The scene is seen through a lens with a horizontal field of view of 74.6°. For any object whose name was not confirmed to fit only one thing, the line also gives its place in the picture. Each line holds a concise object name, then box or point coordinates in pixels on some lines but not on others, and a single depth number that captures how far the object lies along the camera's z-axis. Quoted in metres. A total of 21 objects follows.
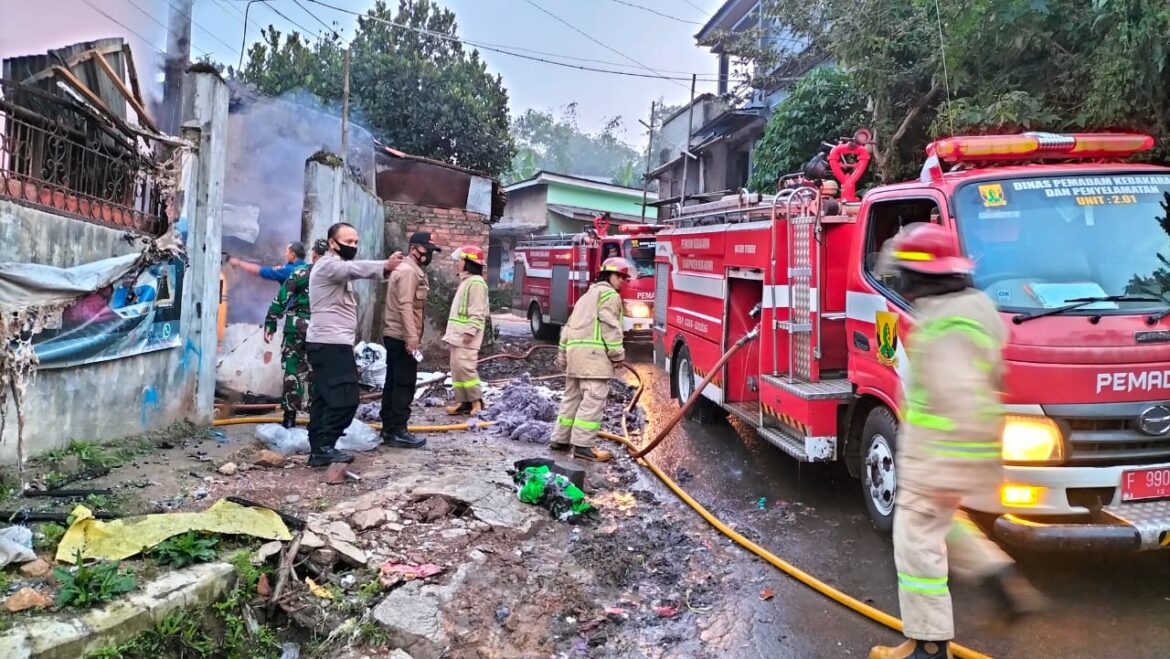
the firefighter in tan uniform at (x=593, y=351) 6.43
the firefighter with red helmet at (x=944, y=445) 2.91
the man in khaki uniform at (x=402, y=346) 6.53
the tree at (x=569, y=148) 55.38
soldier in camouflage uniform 6.54
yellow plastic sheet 3.48
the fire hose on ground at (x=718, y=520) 3.61
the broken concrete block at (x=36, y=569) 3.25
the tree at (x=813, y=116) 13.06
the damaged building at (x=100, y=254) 4.34
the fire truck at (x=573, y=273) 13.10
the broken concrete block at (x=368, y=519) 4.32
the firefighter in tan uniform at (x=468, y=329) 7.78
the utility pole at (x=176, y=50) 12.87
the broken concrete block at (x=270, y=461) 5.46
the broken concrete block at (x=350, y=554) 3.88
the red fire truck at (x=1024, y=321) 3.51
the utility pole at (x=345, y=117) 11.81
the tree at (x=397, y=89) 21.66
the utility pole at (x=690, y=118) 21.67
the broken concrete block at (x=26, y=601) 2.91
